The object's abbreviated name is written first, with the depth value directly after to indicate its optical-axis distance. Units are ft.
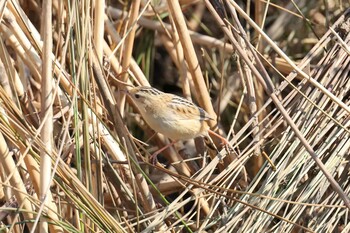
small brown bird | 18.61
